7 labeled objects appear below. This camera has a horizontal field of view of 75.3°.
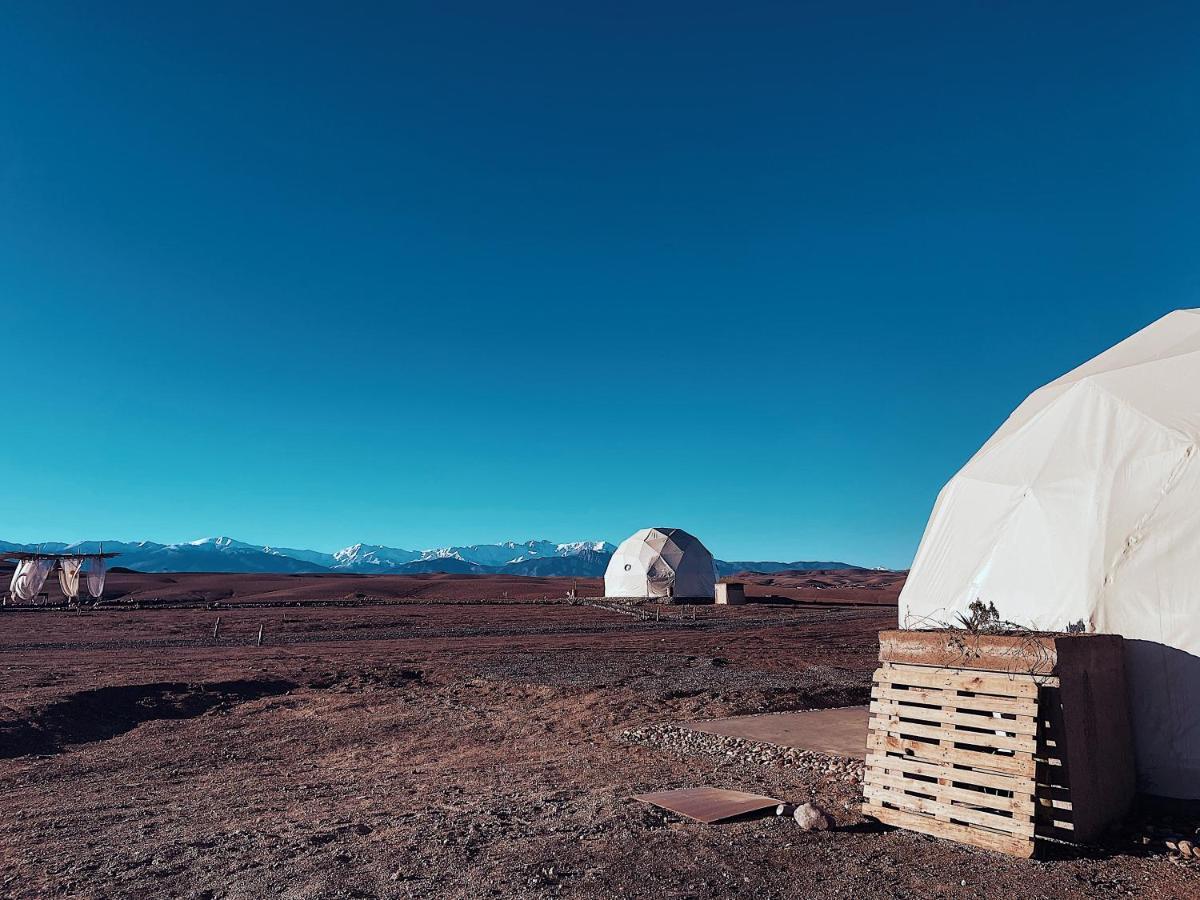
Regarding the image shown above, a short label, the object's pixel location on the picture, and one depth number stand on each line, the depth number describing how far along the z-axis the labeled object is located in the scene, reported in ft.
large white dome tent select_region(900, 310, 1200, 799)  24.41
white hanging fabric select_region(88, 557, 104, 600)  142.82
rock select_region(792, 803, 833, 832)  22.00
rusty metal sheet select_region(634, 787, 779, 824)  23.24
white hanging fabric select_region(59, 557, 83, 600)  141.49
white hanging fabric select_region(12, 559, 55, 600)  143.43
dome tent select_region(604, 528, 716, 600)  178.60
